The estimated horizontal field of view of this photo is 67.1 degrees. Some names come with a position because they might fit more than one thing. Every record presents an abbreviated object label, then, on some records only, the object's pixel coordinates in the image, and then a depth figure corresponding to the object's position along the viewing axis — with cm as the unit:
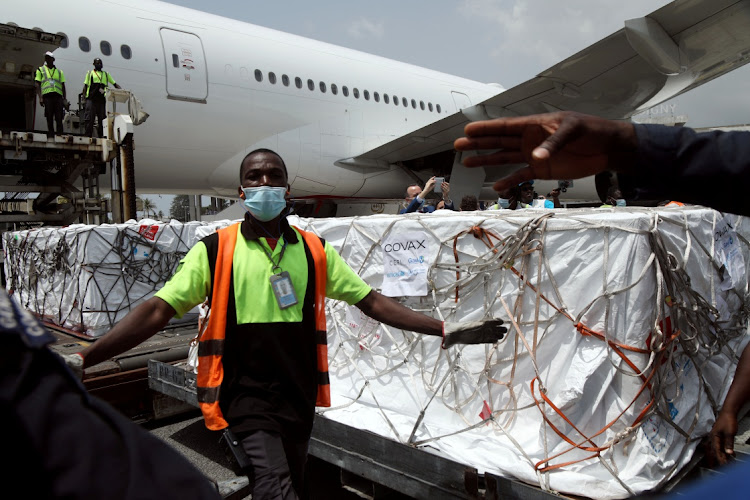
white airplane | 856
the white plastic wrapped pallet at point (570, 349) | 266
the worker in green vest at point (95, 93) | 862
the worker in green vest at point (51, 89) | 813
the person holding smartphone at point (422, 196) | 608
